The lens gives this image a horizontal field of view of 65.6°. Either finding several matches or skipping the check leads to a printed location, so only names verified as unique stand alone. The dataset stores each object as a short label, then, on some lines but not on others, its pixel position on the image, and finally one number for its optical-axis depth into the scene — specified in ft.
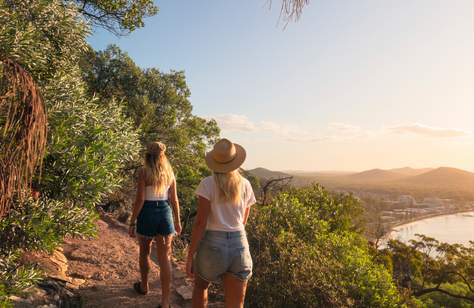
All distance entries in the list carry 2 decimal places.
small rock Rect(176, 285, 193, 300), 21.76
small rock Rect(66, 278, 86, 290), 20.39
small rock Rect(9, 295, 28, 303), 15.00
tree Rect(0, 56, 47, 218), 8.60
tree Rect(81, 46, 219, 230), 56.49
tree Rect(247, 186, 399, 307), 22.02
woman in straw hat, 11.53
